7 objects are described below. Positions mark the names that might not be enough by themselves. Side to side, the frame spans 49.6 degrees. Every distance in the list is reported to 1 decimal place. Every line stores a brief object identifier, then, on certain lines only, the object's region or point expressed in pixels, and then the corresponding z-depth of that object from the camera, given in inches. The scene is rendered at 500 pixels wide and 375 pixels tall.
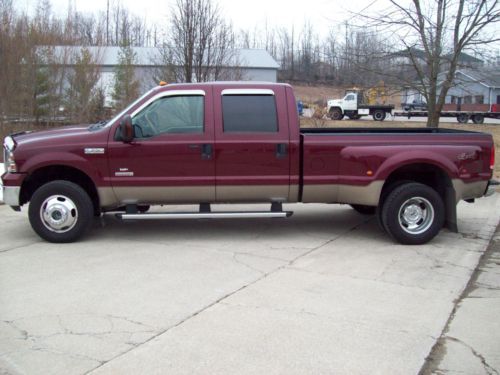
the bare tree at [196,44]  629.3
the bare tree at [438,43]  474.3
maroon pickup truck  272.1
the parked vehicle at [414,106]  2015.0
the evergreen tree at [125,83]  1003.9
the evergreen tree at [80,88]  884.6
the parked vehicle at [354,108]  1727.4
